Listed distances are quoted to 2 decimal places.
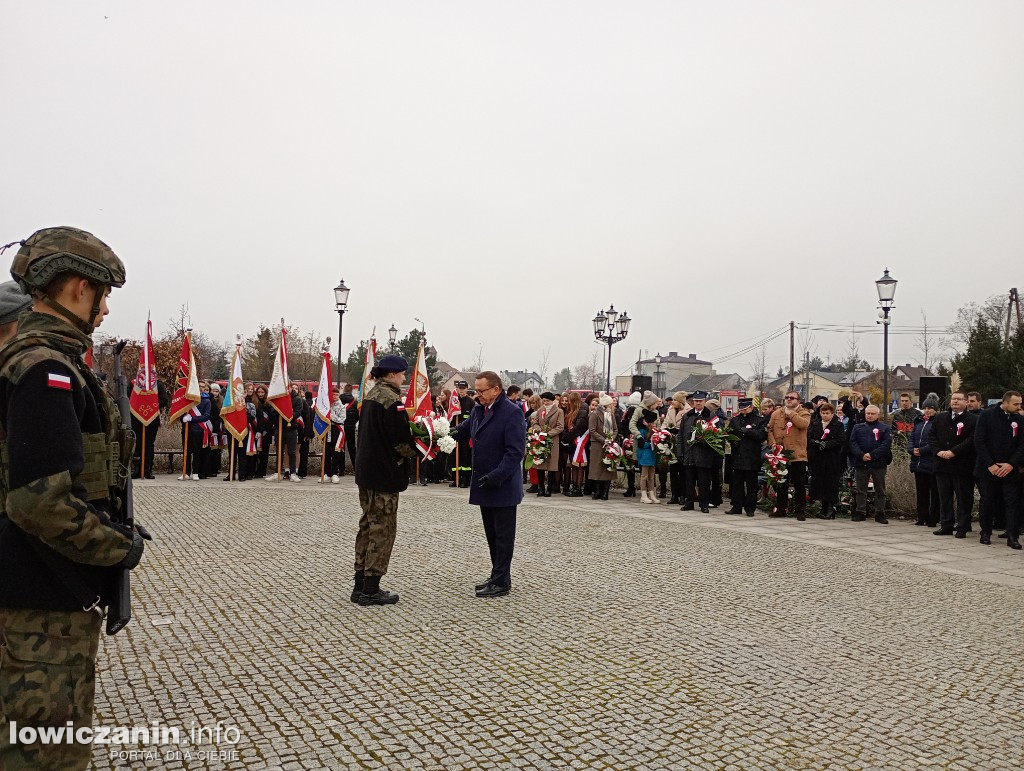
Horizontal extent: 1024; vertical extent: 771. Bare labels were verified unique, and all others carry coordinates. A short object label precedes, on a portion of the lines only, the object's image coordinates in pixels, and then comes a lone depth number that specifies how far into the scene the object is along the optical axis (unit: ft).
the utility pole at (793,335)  168.27
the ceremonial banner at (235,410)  56.08
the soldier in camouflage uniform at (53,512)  8.33
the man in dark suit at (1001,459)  35.42
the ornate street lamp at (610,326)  80.59
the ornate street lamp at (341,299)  80.19
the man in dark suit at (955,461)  38.11
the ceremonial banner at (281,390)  56.29
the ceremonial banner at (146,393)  54.60
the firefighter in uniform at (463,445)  57.82
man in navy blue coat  23.73
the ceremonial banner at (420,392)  46.93
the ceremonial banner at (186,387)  57.00
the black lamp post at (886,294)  61.46
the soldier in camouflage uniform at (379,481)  22.21
